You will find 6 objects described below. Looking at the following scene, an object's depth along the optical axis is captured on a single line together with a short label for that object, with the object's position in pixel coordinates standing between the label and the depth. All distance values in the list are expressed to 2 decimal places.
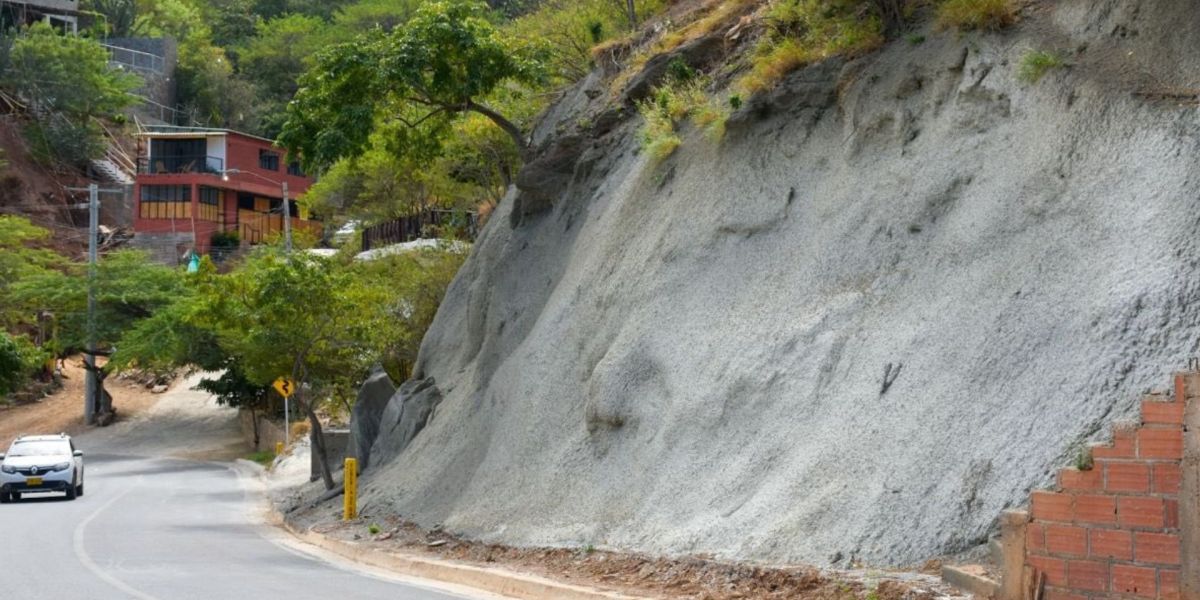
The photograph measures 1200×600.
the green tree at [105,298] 59.62
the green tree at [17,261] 62.16
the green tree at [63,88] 82.94
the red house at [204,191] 78.31
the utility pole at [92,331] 59.12
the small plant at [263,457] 45.79
